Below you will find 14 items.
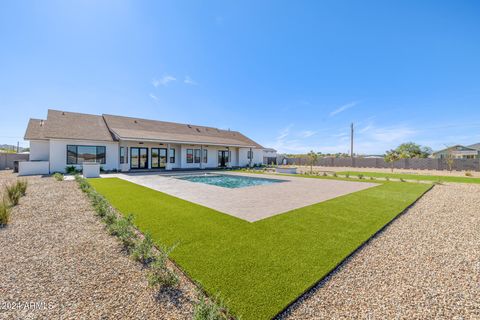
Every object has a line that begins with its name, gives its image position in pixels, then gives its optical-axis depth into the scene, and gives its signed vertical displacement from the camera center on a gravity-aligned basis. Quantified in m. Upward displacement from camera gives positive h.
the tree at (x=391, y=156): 22.98 +0.66
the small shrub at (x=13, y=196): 6.44 -1.39
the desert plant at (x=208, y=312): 1.90 -1.56
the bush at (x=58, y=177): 11.30 -1.26
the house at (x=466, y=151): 33.35 +2.11
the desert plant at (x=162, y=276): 2.64 -1.65
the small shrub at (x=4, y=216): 4.83 -1.54
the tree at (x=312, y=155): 21.44 +0.52
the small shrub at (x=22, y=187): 7.48 -1.27
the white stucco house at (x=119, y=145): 15.05 +1.18
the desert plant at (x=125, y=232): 3.86 -1.59
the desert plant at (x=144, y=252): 3.32 -1.64
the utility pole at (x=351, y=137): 36.16 +4.47
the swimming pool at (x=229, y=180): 12.11 -1.51
